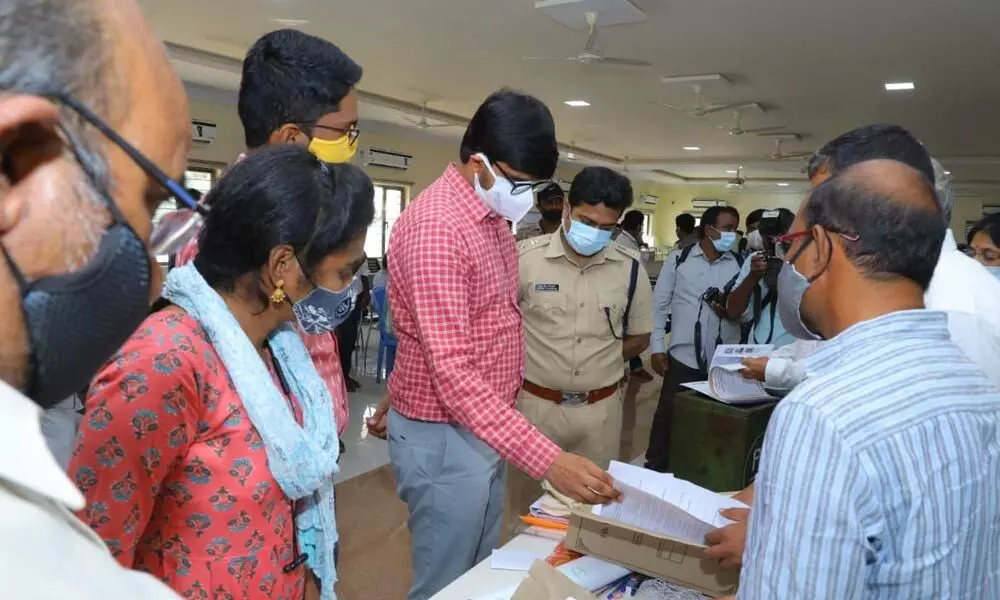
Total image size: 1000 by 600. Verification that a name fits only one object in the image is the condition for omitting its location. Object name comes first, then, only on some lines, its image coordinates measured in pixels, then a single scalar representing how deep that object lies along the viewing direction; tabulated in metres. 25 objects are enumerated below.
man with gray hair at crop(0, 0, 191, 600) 0.38
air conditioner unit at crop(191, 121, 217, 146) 8.02
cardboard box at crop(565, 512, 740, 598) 1.38
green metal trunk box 2.19
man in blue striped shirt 0.93
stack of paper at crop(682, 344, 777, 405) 2.26
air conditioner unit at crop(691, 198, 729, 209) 19.49
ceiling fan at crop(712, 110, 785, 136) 8.68
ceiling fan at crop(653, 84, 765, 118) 7.51
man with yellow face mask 1.57
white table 1.41
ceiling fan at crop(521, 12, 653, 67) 4.84
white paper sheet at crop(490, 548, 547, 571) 1.52
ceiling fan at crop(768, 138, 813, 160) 10.88
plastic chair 5.98
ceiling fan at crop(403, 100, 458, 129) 9.20
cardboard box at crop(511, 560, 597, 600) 1.21
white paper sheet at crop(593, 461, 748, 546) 1.37
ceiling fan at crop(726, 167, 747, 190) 16.14
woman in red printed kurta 0.95
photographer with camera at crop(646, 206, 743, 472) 3.77
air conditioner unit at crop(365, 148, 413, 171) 10.37
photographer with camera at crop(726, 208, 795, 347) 3.45
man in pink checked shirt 1.61
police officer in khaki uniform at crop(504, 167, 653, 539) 2.69
